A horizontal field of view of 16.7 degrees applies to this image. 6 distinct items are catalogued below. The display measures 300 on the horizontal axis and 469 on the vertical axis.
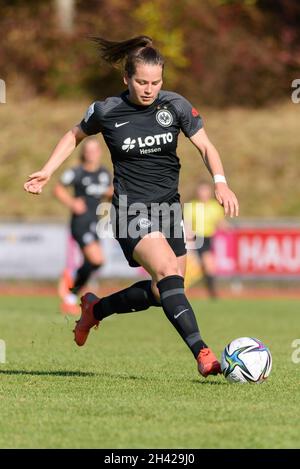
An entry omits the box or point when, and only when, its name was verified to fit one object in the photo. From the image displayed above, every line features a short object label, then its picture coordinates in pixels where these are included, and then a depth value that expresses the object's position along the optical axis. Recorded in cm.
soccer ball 633
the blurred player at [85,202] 1308
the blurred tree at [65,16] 3184
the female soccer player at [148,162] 652
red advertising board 1986
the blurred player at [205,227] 1820
